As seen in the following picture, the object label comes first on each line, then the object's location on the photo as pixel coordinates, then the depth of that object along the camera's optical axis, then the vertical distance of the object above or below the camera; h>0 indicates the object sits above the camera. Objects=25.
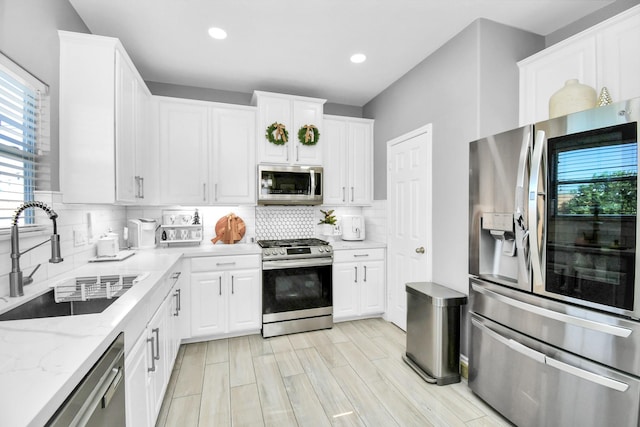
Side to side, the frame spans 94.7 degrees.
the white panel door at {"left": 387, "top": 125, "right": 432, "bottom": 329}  2.83 -0.02
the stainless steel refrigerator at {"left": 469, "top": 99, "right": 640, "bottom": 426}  1.33 -0.31
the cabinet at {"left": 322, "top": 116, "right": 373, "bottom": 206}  3.71 +0.67
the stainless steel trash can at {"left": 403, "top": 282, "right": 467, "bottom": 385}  2.24 -0.94
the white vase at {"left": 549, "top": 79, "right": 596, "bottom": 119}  1.74 +0.69
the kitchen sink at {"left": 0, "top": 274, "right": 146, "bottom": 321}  1.46 -0.45
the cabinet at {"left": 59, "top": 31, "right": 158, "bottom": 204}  1.96 +0.65
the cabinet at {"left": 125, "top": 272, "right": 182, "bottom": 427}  1.33 -0.83
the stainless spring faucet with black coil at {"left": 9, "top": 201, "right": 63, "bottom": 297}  1.35 -0.19
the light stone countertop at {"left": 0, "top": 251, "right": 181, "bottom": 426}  0.67 -0.43
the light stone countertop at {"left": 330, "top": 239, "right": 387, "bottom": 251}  3.40 -0.38
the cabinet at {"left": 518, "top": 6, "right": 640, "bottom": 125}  1.73 +0.99
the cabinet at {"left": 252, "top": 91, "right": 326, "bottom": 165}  3.31 +1.05
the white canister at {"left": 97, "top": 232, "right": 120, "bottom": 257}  2.30 -0.27
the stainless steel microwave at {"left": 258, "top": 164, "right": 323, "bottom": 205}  3.31 +0.33
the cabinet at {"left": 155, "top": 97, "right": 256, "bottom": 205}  3.12 +0.67
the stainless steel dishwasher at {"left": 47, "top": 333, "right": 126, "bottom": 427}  0.78 -0.56
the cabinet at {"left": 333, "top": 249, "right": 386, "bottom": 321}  3.37 -0.82
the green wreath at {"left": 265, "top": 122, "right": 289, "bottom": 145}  3.30 +0.90
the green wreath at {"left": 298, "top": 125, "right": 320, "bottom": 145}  3.40 +0.91
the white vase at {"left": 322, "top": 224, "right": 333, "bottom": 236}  3.86 -0.22
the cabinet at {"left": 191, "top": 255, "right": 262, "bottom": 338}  2.88 -0.82
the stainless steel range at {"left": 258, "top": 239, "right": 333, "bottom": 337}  3.05 -0.80
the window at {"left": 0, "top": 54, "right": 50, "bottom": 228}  1.50 +0.42
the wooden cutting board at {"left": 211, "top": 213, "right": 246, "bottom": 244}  3.44 -0.20
